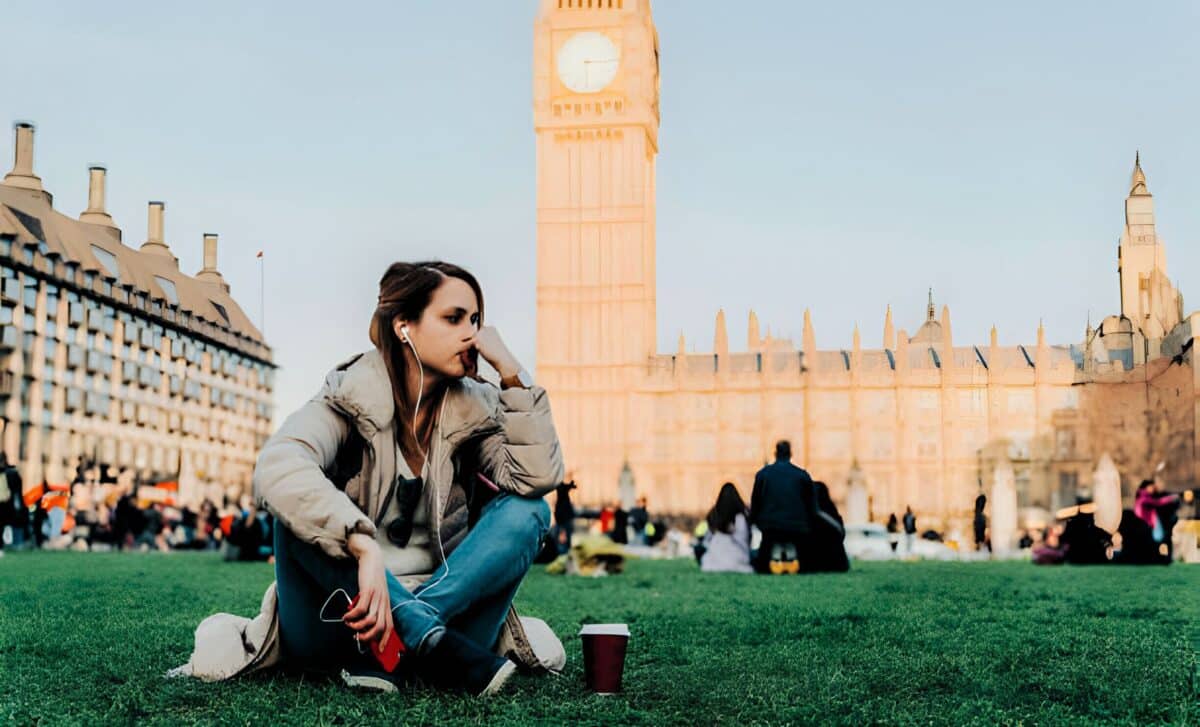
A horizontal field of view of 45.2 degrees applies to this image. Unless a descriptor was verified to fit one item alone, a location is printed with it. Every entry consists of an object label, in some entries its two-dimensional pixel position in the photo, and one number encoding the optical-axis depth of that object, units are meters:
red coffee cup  3.27
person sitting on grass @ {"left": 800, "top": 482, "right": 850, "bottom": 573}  11.54
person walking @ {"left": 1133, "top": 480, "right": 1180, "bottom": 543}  14.05
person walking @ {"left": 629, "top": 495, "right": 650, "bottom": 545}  25.73
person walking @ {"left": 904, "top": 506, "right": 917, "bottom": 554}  23.87
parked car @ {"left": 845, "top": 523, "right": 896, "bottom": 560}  24.14
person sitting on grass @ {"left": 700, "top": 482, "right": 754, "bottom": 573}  12.40
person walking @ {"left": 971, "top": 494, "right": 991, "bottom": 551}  24.06
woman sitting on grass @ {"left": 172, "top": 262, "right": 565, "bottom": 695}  3.06
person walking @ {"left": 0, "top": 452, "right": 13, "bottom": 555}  14.72
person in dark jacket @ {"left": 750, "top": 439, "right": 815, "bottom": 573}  11.16
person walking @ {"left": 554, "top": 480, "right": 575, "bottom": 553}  15.66
